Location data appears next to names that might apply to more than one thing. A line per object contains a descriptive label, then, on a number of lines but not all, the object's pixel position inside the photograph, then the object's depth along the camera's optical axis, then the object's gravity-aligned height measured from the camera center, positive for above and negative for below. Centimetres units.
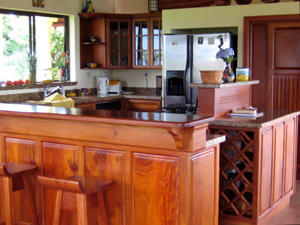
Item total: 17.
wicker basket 388 -1
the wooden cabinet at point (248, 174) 366 -81
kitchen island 278 -54
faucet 577 -18
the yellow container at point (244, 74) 439 +2
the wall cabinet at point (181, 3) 629 +102
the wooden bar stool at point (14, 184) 311 -75
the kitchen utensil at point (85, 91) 646 -21
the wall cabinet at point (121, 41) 650 +52
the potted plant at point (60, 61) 635 +22
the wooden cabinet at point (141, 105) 634 -41
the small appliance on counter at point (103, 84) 679 -11
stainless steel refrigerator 559 +19
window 570 +47
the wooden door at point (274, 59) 532 +21
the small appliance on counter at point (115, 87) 680 -16
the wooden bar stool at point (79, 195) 272 -73
